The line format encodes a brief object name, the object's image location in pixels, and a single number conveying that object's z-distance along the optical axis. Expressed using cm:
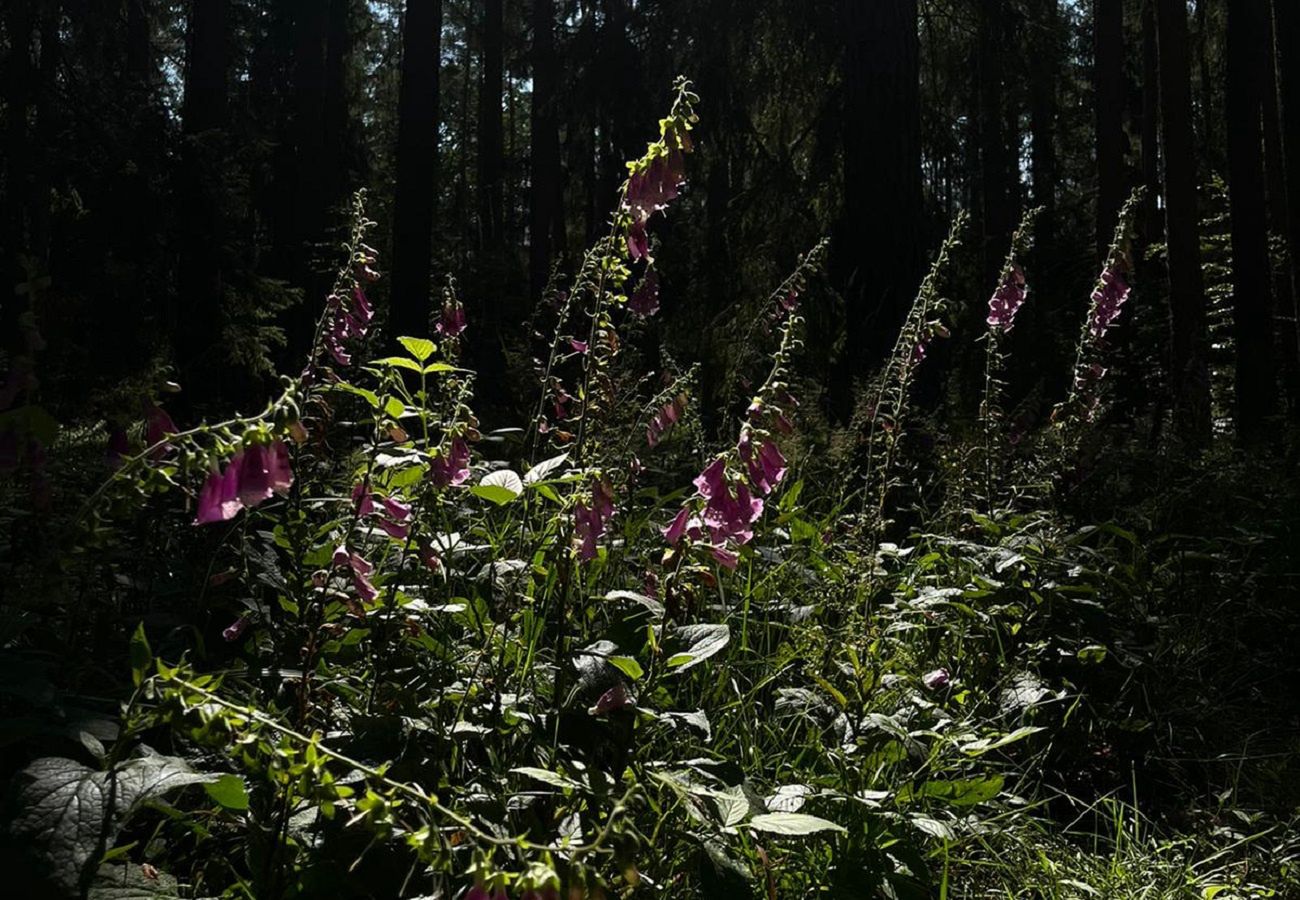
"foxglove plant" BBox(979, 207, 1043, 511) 359
